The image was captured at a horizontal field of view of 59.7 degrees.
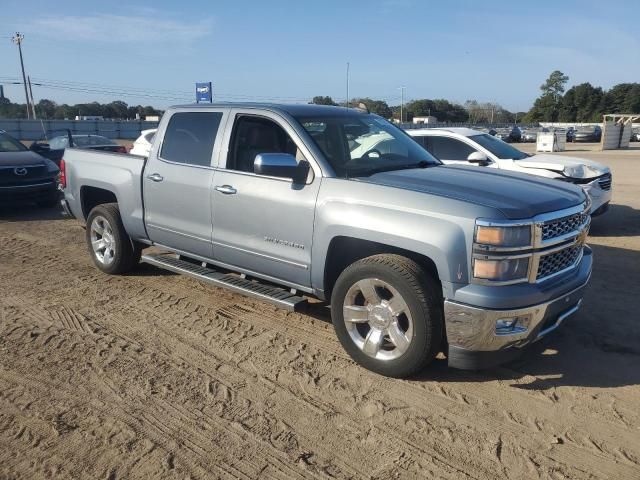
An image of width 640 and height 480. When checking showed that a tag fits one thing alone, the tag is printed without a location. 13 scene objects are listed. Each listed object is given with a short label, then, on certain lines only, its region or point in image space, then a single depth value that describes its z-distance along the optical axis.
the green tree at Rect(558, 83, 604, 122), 111.70
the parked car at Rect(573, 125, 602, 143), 46.94
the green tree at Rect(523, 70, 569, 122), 114.12
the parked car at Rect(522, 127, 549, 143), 53.41
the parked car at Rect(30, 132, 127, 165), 13.48
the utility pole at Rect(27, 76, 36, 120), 57.64
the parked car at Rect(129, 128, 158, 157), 9.90
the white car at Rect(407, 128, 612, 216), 9.04
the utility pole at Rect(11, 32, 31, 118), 57.41
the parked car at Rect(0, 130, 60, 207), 10.37
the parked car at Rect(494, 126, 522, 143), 51.12
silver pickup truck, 3.55
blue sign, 16.84
